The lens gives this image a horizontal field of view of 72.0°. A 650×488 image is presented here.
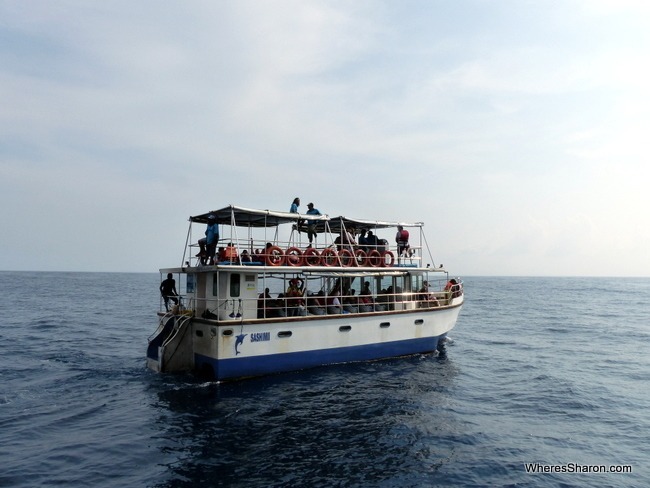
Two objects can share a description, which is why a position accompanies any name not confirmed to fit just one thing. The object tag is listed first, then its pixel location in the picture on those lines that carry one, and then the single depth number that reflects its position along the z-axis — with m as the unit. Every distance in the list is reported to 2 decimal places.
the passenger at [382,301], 20.35
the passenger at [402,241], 21.47
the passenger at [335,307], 18.65
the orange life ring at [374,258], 20.17
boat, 16.42
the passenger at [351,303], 19.14
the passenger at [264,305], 17.14
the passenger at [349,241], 19.34
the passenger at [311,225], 19.53
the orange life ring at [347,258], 19.48
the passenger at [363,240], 20.88
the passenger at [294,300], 18.28
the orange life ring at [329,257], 18.67
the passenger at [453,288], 23.22
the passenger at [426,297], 21.75
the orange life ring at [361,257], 19.85
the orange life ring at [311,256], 18.30
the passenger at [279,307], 17.52
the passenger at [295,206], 19.00
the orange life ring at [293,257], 17.69
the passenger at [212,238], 16.67
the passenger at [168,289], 18.73
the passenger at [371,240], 21.09
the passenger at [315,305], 18.28
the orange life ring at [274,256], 17.22
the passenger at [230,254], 16.52
